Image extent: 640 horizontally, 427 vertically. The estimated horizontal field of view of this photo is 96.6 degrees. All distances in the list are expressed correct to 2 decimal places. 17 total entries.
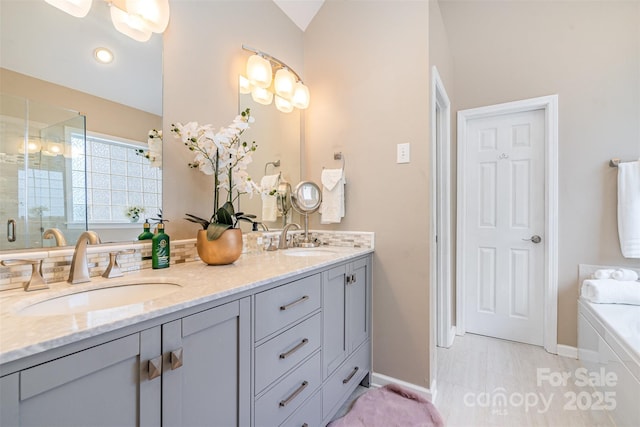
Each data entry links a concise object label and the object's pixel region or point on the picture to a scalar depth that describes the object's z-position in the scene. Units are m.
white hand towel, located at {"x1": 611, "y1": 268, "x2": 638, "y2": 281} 1.90
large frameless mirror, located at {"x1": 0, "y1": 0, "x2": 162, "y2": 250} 0.89
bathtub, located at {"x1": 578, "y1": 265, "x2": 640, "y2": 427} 1.29
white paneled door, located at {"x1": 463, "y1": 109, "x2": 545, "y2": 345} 2.33
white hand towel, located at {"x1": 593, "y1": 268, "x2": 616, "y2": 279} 1.96
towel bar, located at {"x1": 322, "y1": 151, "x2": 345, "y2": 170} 1.93
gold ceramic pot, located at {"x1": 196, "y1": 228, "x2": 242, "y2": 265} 1.21
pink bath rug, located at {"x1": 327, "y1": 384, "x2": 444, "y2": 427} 1.42
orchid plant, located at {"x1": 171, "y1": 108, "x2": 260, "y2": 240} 1.26
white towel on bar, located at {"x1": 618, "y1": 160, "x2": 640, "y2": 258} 1.90
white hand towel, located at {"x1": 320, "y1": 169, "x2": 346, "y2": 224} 1.87
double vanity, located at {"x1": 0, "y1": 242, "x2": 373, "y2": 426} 0.54
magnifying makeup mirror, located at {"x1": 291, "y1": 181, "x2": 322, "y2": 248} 1.98
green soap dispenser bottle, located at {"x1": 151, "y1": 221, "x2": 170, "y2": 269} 1.16
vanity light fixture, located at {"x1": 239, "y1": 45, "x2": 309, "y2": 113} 1.68
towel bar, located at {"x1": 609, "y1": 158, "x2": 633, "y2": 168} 2.00
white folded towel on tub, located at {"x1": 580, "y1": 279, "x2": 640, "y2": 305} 1.80
